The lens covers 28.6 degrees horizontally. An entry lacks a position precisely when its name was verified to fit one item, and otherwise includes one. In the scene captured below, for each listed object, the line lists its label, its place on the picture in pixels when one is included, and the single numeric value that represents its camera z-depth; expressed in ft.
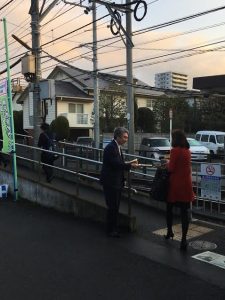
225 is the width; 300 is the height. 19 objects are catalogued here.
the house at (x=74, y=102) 153.89
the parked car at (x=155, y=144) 83.77
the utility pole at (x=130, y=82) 58.03
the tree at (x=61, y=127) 138.21
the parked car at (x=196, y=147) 88.97
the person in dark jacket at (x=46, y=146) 36.88
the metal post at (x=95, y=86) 82.89
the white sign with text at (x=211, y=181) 26.16
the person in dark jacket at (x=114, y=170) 23.04
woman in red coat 21.48
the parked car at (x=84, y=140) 113.07
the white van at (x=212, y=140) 104.99
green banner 35.17
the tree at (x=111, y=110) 150.61
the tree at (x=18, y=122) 171.01
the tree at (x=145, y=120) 158.92
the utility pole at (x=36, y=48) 47.03
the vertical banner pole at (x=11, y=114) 33.94
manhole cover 21.49
